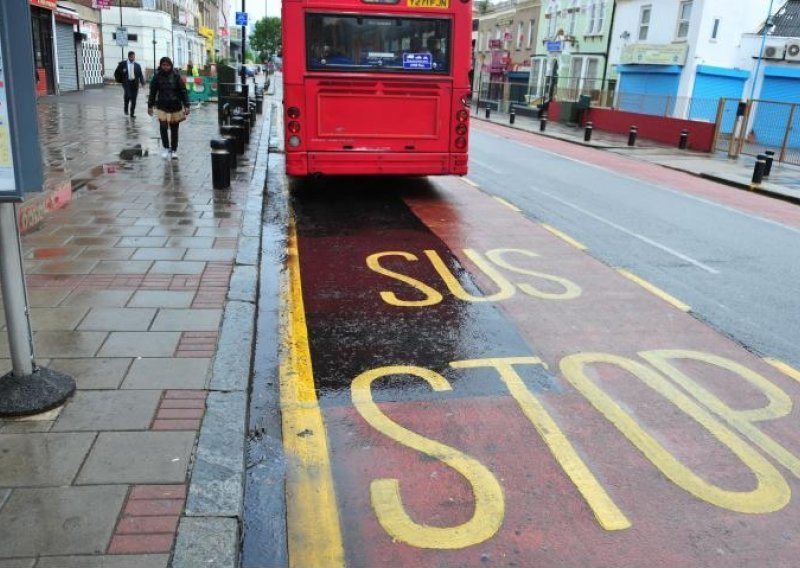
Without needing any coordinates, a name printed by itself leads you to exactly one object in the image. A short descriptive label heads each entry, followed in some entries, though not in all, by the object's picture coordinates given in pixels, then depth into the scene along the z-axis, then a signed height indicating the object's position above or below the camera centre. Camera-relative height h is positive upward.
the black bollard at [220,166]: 10.48 -1.51
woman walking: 12.88 -0.70
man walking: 21.47 -0.66
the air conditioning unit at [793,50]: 30.20 +1.98
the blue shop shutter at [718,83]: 31.17 +0.43
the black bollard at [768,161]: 18.02 -1.62
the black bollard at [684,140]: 24.92 -1.71
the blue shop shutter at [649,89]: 29.12 -0.02
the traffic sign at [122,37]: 38.03 +1.09
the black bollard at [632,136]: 25.41 -1.69
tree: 123.81 +5.18
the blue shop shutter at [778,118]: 23.55 -0.73
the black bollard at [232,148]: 11.14 -1.40
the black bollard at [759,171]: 16.89 -1.77
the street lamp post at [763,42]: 30.37 +2.31
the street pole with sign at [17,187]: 3.30 -0.65
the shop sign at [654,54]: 31.24 +1.58
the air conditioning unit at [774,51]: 30.80 +1.94
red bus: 10.20 -0.18
